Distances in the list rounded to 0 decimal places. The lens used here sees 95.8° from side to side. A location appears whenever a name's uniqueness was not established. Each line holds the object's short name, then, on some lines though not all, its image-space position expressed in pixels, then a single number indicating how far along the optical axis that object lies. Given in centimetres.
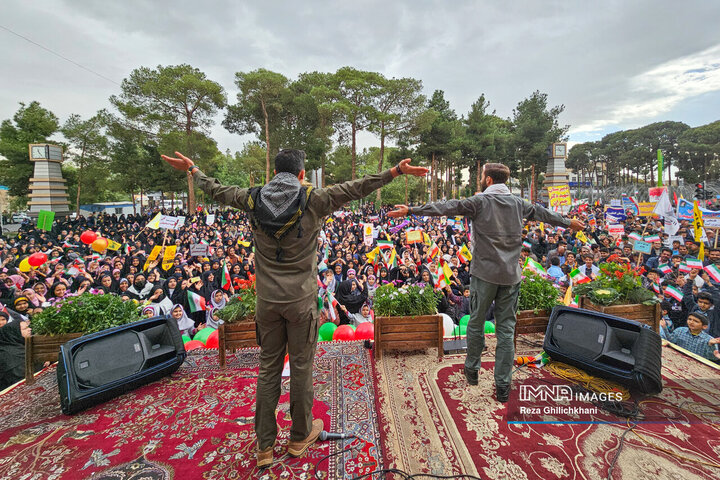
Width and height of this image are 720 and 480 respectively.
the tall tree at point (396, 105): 2688
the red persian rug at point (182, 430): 218
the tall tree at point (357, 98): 2683
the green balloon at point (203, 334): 507
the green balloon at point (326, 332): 512
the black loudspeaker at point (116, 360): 287
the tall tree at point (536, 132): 3168
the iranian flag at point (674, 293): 540
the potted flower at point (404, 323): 362
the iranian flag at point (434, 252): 822
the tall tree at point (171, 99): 2425
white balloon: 486
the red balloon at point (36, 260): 781
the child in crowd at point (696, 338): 377
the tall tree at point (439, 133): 2913
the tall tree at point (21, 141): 2386
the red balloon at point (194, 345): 465
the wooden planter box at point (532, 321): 385
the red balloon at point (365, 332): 458
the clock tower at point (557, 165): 2964
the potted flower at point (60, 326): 352
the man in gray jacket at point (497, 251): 277
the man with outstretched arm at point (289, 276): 206
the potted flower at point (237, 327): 368
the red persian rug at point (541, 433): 210
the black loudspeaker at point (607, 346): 273
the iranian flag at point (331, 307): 579
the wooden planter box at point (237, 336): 369
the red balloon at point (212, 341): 460
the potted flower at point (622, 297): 380
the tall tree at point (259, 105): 2790
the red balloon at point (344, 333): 463
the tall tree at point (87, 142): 2688
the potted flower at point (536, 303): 388
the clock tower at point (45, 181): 2261
